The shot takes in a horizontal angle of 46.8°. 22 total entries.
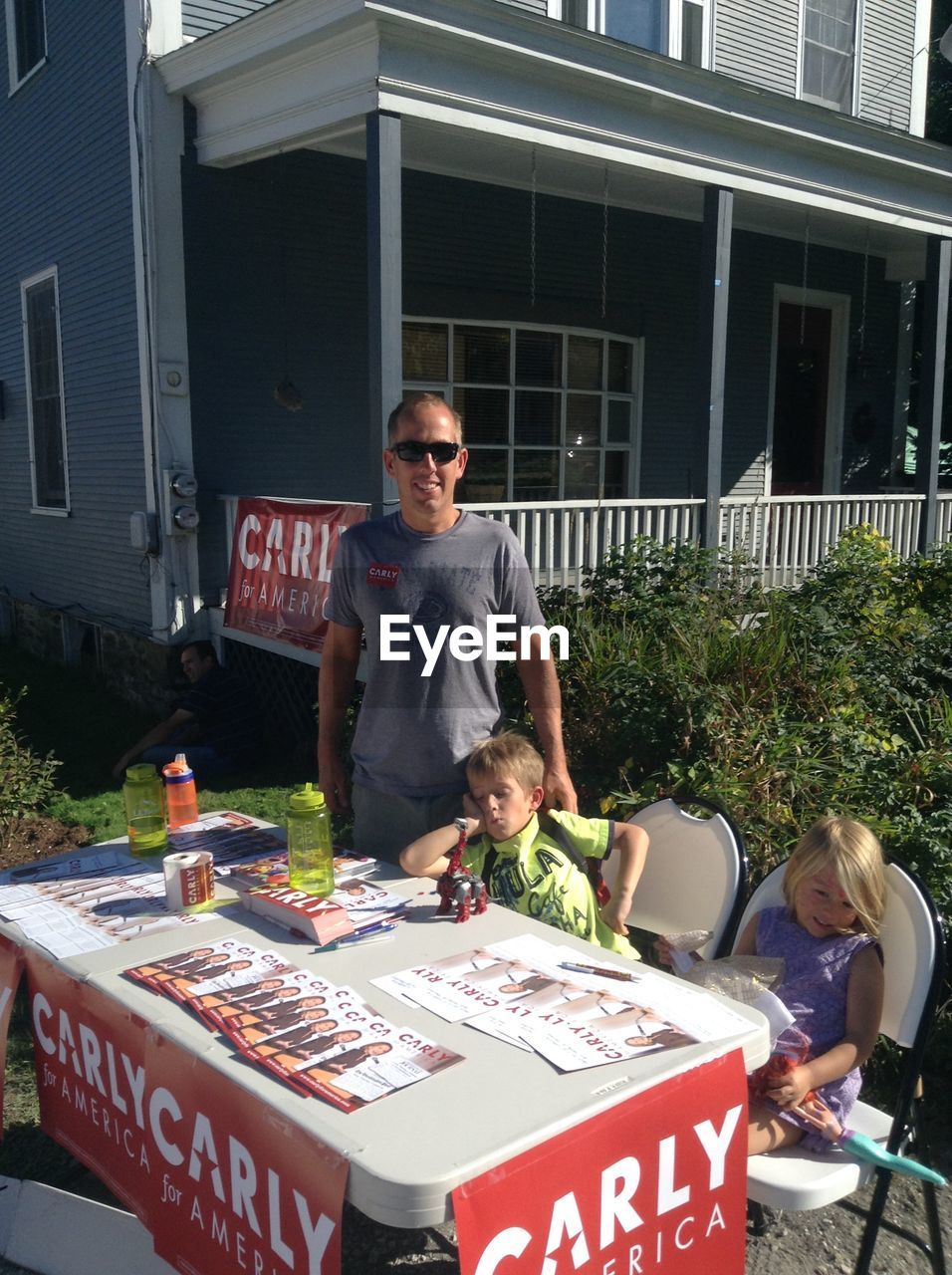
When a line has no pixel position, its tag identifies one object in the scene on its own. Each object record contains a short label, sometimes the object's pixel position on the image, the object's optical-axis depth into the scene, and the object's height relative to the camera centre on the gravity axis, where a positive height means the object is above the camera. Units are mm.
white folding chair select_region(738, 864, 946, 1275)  2299 -1433
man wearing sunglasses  2857 -351
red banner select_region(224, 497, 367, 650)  6309 -519
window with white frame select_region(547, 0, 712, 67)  9266 +3999
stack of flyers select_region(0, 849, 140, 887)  2974 -1066
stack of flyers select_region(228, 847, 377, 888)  2747 -1010
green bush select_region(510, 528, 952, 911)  4023 -929
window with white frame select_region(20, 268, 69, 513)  9570 +754
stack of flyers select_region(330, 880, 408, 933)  2541 -1010
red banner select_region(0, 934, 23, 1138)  2539 -1147
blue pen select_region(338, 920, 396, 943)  2438 -1003
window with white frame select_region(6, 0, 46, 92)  9461 +3815
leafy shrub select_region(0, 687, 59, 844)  5109 -1447
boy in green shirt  2830 -955
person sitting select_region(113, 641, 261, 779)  6535 -1483
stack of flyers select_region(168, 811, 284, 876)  3121 -1053
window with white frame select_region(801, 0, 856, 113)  11289 +4472
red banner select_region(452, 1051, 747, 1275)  1666 -1156
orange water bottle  3340 -951
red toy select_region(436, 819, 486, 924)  2559 -951
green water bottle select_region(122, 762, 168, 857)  3105 -950
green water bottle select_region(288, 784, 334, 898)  2676 -887
